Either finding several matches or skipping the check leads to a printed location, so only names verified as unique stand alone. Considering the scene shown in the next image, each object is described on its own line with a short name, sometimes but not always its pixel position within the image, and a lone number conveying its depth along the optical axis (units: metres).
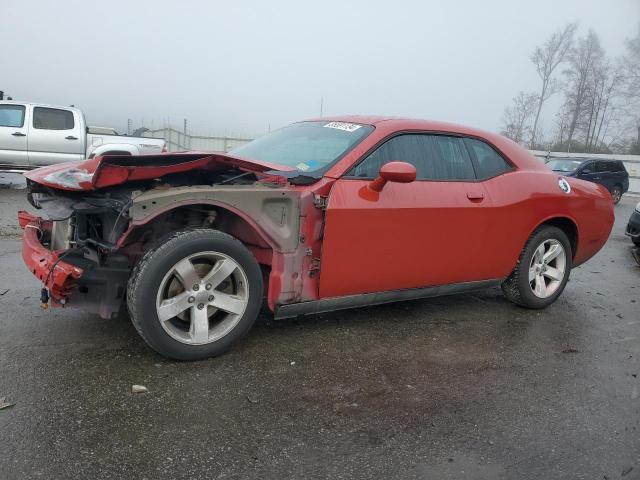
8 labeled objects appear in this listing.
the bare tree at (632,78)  36.06
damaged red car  3.00
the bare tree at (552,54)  39.09
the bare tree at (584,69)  39.59
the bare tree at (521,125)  40.19
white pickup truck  11.10
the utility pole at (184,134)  21.20
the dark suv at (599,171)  17.52
